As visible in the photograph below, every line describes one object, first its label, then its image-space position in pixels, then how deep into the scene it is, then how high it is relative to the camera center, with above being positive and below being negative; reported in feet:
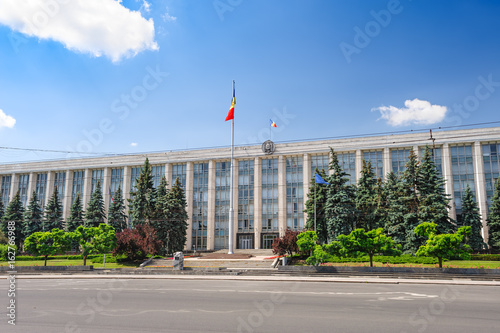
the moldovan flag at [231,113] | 136.42 +40.79
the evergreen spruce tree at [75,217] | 182.76 +1.49
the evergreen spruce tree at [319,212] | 134.72 +3.32
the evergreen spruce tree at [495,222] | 134.40 -0.26
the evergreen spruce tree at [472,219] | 140.15 +0.92
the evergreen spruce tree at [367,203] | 136.98 +6.83
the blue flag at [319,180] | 124.12 +14.09
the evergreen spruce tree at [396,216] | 122.11 +1.71
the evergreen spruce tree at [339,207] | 127.24 +4.92
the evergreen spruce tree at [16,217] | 182.09 +1.37
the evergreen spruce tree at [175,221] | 157.13 -0.33
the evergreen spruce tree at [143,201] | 159.02 +8.52
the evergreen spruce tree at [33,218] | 181.88 +0.90
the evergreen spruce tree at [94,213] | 177.58 +3.42
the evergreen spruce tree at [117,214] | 176.14 +3.05
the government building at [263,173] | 171.52 +26.33
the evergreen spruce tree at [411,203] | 115.34 +6.15
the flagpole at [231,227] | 136.38 -2.73
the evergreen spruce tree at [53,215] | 178.56 +2.43
